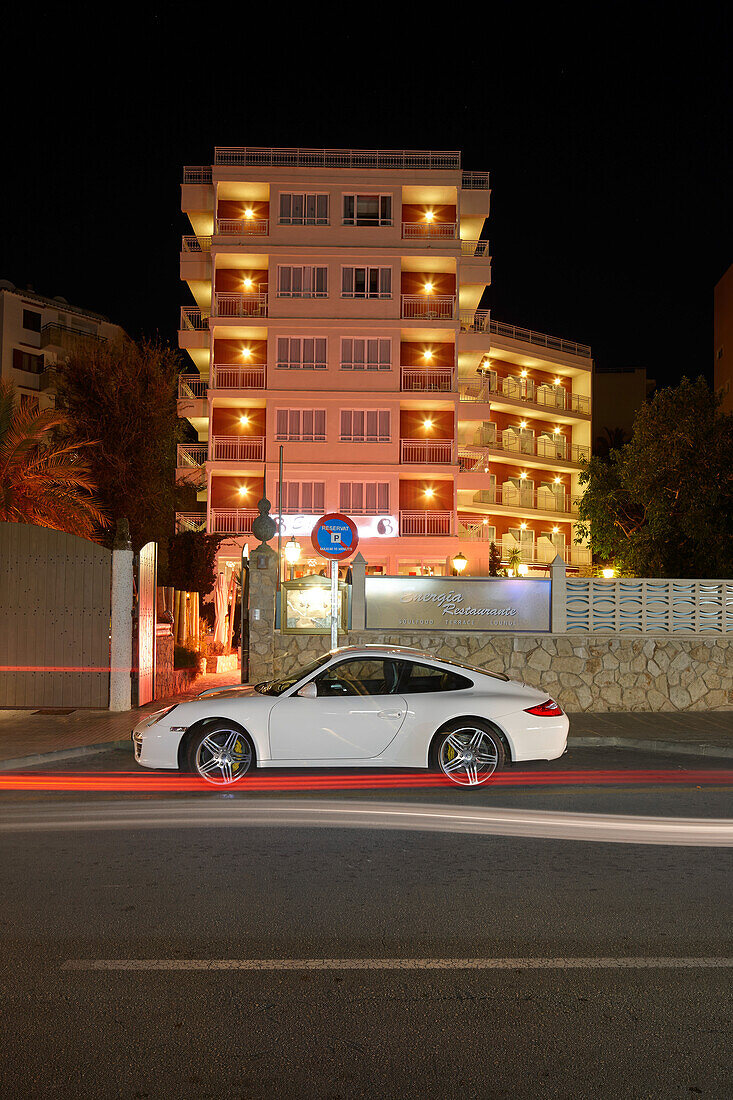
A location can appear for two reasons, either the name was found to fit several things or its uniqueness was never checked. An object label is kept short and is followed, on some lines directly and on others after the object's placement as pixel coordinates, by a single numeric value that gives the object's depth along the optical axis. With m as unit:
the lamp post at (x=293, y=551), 30.66
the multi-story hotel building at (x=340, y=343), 41.81
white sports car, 8.89
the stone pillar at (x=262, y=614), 15.60
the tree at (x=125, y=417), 26.12
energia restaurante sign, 15.68
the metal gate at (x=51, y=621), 14.39
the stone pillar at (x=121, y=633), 14.39
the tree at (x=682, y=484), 24.97
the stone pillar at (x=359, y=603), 15.60
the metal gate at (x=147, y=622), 14.76
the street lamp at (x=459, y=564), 32.44
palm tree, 16.97
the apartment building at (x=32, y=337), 55.41
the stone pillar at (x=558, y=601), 15.57
